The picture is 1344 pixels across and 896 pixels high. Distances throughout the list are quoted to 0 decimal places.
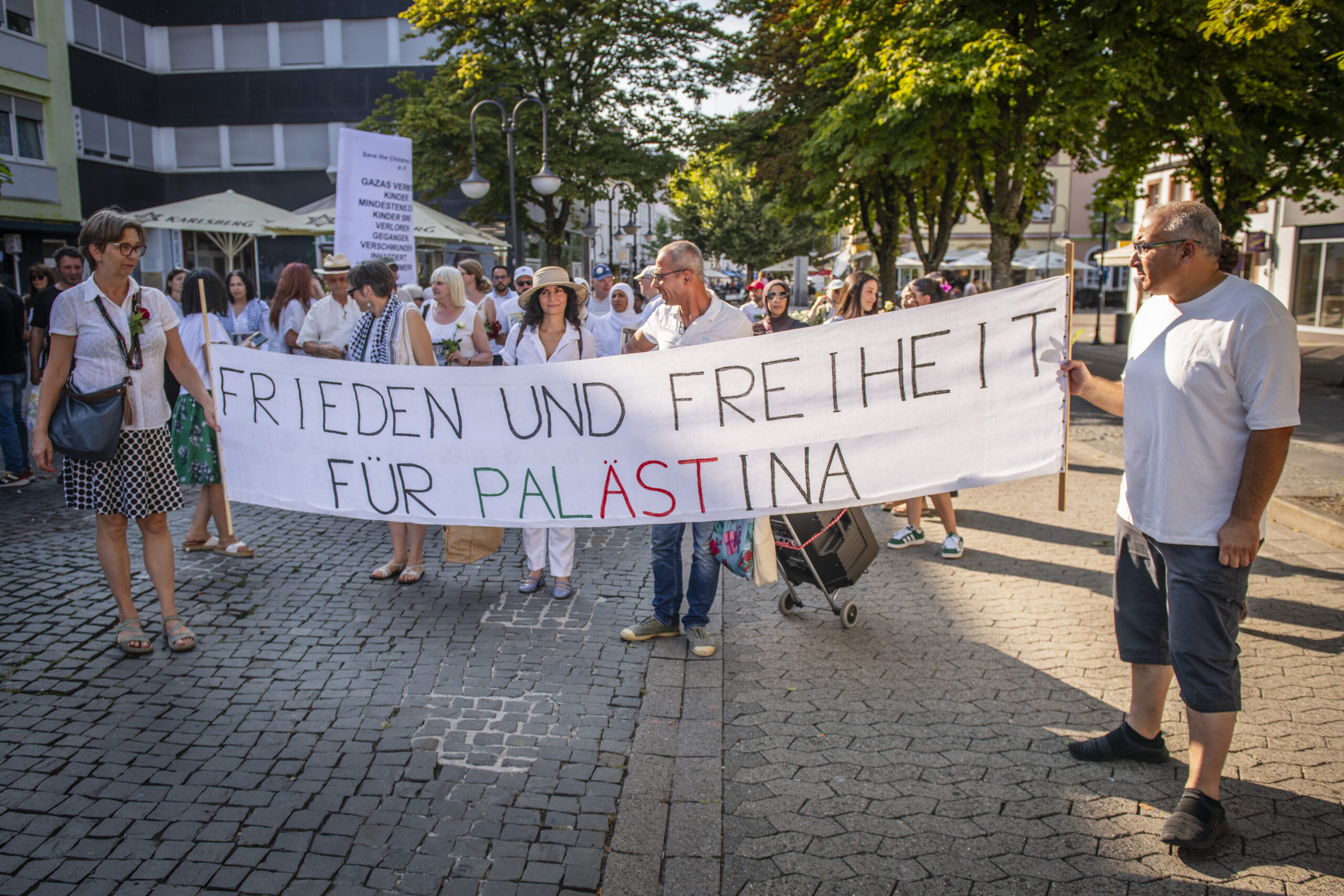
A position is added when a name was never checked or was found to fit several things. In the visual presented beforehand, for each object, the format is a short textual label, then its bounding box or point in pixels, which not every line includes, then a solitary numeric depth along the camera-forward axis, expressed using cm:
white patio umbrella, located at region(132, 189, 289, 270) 1523
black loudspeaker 499
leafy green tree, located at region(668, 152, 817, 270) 5697
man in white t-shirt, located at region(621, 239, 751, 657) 437
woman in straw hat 552
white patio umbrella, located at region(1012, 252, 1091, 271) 3764
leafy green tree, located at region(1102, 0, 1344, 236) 1264
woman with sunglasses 877
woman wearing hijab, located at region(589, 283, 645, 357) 935
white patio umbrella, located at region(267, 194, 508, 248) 1504
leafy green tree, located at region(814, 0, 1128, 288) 1284
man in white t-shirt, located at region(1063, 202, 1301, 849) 295
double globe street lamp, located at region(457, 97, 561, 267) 1645
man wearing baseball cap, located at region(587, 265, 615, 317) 1255
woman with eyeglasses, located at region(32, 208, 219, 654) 444
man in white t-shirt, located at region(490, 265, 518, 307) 1244
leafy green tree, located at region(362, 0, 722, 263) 2619
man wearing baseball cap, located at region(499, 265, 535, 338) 1021
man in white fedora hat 707
